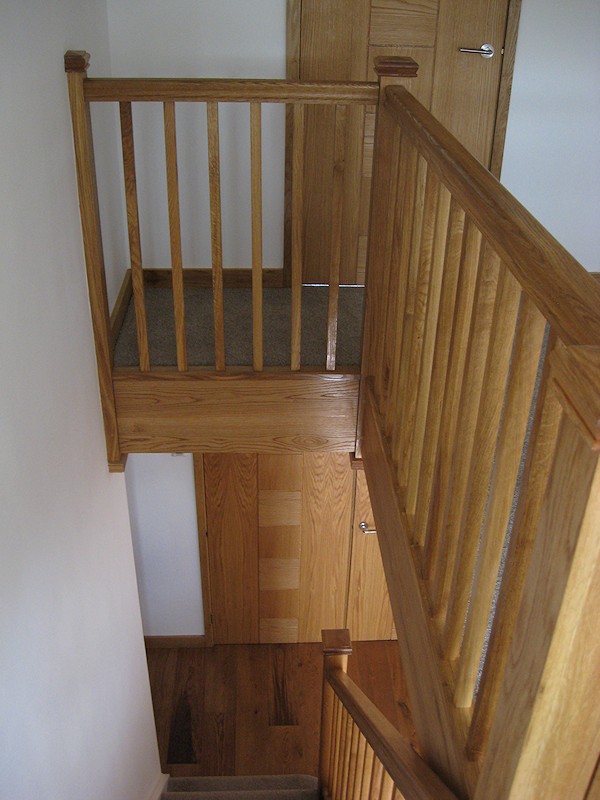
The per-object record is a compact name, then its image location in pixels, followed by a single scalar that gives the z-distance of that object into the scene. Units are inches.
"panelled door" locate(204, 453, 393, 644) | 160.9
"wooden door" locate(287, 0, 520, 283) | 124.3
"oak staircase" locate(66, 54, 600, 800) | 34.1
